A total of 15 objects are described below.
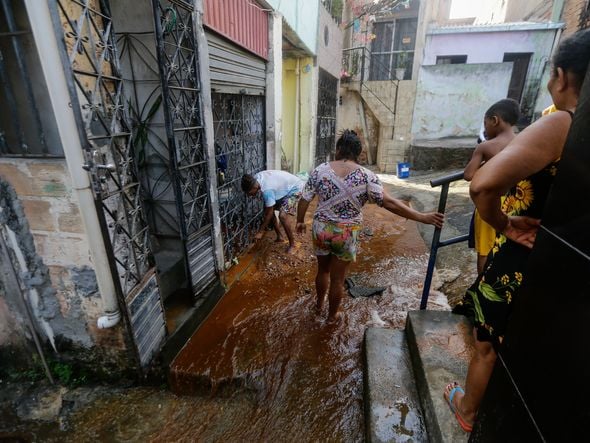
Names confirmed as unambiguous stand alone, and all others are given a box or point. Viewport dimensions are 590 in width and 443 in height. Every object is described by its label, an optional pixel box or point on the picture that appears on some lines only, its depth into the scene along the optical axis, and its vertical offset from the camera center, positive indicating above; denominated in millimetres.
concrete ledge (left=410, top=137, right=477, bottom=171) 11664 -1695
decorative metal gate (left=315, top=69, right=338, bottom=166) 9427 -356
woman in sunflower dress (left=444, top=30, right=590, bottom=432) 1153 -381
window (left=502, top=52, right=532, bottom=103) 13047 +1426
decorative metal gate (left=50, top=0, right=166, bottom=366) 1954 -317
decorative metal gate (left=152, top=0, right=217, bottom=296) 2875 -249
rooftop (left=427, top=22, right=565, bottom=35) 11977 +3017
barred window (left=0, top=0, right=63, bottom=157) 2074 +61
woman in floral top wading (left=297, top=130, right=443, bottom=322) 2773 -802
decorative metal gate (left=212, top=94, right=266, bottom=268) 4324 -779
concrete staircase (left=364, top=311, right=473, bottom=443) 1958 -1898
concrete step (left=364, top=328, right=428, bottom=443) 2018 -1937
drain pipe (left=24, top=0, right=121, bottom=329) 1737 -242
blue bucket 11836 -2246
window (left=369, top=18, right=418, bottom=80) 15406 +2857
